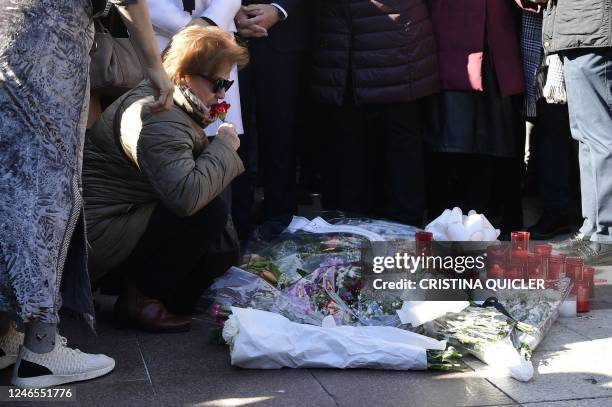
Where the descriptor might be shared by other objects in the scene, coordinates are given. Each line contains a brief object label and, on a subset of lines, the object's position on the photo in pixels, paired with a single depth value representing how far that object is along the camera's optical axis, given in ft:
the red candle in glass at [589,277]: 13.96
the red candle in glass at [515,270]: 13.66
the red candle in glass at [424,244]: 13.51
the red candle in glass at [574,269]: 13.92
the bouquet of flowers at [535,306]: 12.19
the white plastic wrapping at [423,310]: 11.96
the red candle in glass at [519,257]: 13.85
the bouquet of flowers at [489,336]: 11.13
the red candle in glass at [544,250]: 14.03
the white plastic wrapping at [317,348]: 11.29
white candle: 13.53
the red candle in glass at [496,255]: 13.64
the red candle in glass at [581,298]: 13.70
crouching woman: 12.23
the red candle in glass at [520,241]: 14.10
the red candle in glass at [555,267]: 13.83
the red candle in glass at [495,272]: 13.58
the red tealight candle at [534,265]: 13.84
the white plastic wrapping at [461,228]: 13.66
